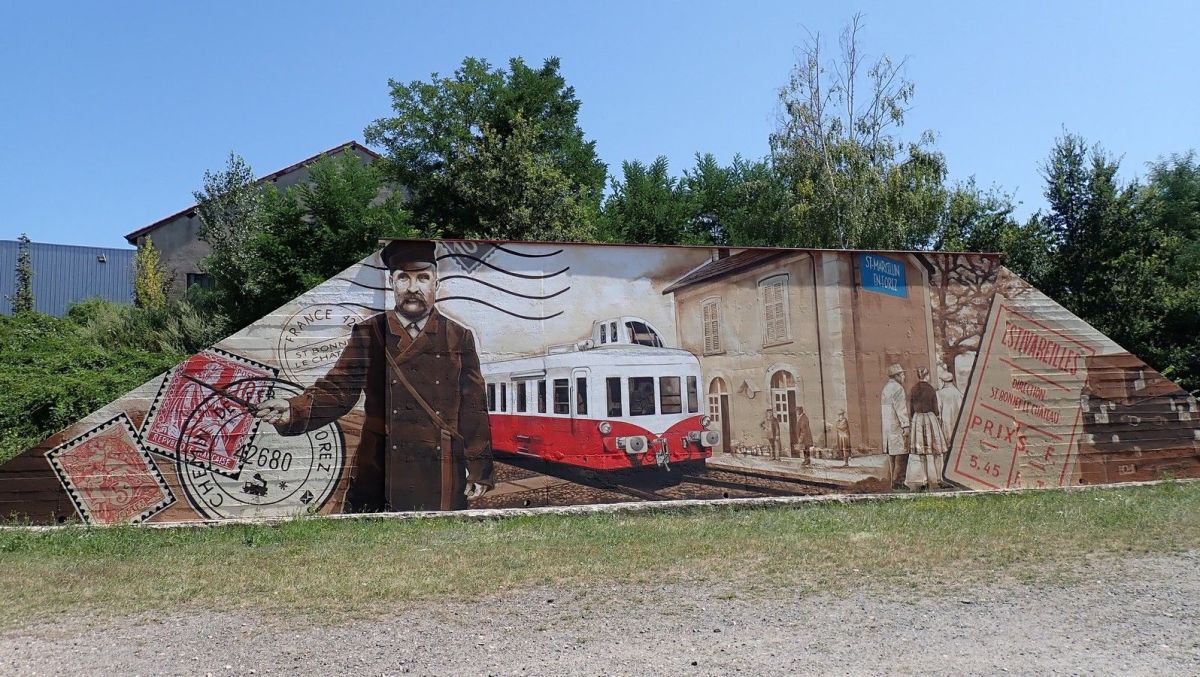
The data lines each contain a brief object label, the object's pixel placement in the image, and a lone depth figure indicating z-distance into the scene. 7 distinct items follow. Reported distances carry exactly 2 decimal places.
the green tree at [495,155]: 21.52
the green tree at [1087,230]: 17.72
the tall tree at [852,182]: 23.94
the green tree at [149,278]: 26.50
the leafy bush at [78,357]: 12.13
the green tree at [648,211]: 30.98
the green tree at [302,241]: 18.39
